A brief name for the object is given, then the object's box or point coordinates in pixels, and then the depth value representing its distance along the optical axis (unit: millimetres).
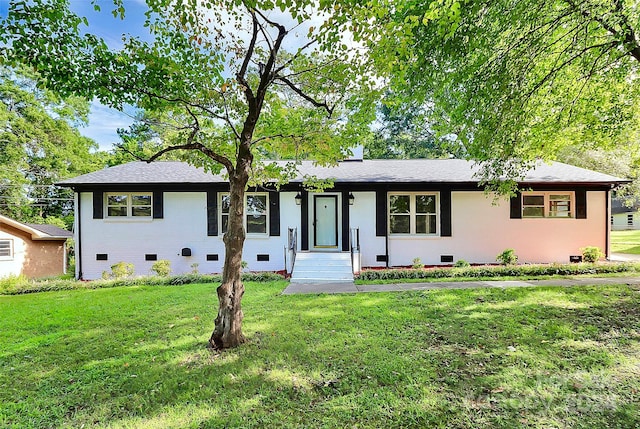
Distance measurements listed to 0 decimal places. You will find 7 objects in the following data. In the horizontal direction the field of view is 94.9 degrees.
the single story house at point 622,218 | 29630
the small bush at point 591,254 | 9375
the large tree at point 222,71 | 3514
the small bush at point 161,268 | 9344
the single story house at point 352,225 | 10172
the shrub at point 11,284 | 8285
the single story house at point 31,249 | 13859
